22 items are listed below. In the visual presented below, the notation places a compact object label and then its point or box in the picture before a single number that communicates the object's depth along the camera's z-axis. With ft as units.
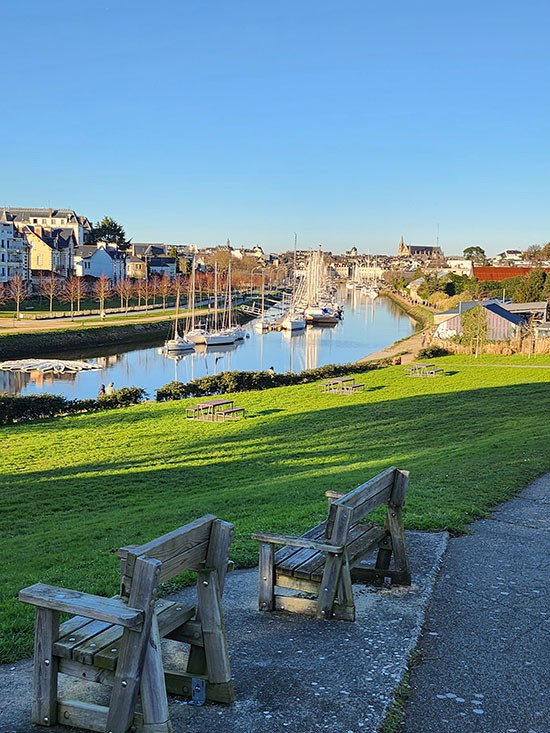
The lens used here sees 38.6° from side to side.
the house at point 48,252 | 369.83
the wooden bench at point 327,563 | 20.61
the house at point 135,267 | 466.70
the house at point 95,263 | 396.57
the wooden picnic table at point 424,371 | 128.16
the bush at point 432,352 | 154.92
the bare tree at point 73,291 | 287.30
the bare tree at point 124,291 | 330.85
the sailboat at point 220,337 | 235.81
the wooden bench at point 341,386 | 112.78
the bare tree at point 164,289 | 367.95
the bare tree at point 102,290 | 285.23
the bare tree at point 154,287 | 370.73
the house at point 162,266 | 499.67
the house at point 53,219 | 458.50
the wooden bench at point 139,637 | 14.06
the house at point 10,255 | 318.04
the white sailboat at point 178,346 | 217.56
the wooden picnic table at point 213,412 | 90.27
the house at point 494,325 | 168.14
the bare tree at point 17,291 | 258.61
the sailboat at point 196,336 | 233.35
